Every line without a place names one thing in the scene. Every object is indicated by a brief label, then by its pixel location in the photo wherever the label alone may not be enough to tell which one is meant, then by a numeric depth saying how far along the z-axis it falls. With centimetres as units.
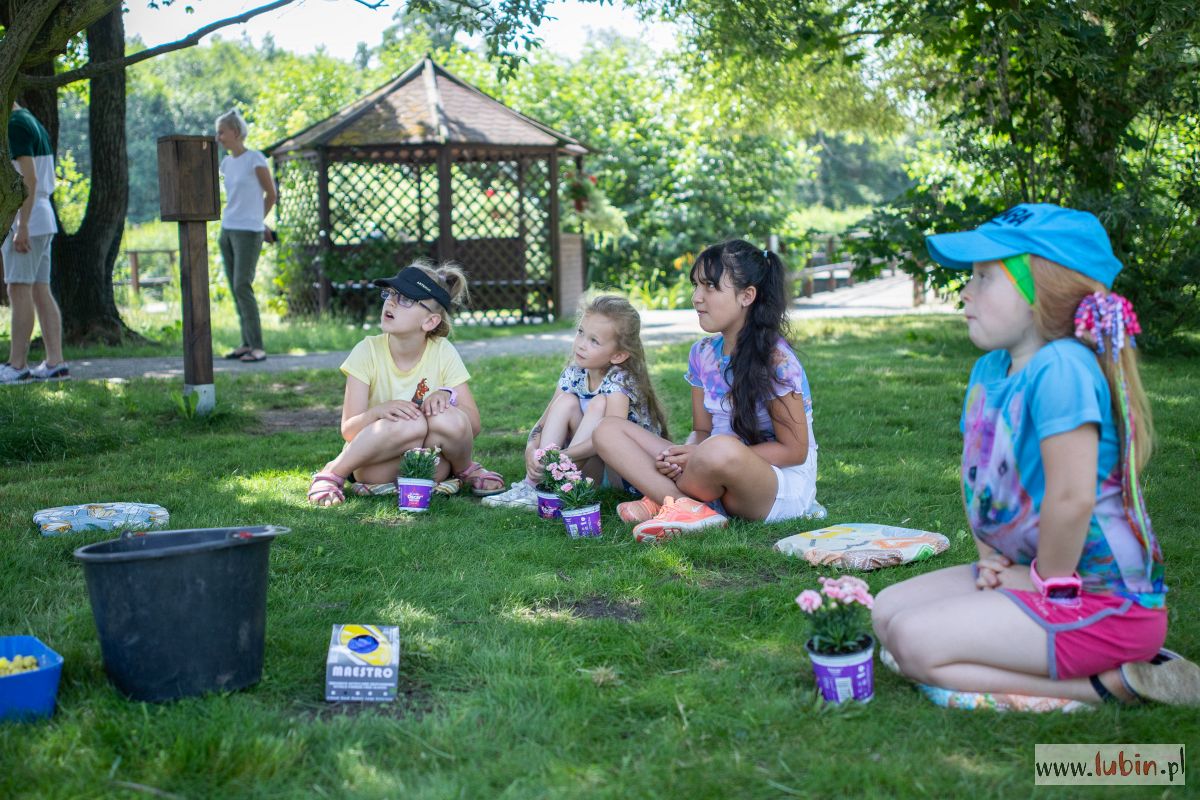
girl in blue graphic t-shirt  247
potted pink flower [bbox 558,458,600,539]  408
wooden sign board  597
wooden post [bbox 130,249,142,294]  1825
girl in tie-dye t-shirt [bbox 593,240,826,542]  405
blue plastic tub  242
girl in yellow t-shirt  466
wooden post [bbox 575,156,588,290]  1510
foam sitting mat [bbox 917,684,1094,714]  253
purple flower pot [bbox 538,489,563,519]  431
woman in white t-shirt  876
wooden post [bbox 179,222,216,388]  609
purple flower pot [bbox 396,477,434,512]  447
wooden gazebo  1293
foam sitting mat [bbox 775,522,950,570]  360
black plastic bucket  246
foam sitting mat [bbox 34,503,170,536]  398
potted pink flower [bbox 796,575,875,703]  253
